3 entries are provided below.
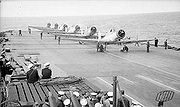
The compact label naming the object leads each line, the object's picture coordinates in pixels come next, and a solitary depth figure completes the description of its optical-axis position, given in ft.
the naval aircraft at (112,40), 92.53
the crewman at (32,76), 29.04
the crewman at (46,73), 32.76
